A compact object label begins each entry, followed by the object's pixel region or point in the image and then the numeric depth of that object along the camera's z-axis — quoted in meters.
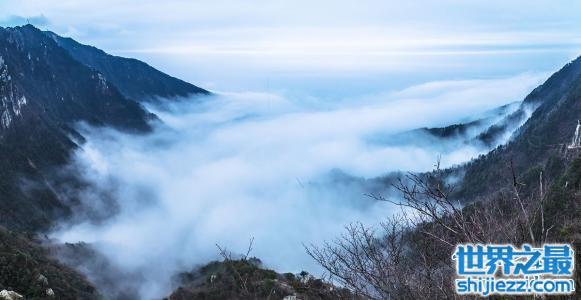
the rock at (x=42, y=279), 69.37
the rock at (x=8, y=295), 48.13
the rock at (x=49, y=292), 67.38
